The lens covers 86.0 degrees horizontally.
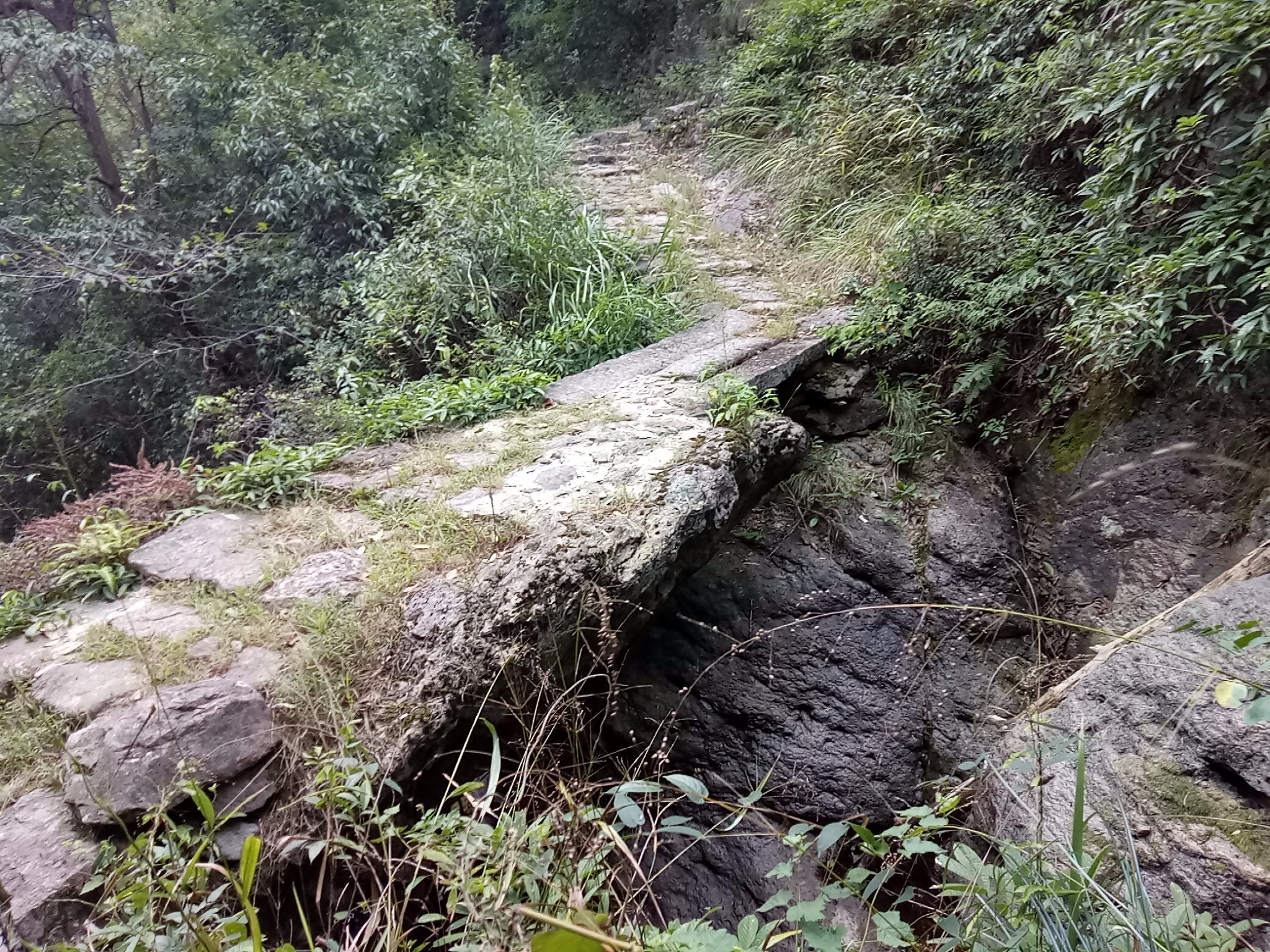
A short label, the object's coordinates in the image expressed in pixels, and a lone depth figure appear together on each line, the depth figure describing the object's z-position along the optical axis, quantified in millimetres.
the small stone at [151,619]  2395
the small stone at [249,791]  1879
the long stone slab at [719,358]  3611
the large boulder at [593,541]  2152
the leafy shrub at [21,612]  2551
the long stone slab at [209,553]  2648
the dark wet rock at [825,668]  2873
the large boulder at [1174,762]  1704
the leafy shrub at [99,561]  2676
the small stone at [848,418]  3795
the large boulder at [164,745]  1836
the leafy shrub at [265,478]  3109
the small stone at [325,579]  2490
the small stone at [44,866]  1646
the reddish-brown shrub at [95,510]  2748
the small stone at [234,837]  1848
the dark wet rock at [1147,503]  2732
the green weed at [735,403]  3070
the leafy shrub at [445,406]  3619
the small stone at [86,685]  2133
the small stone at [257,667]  2155
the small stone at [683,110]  7508
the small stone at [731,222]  5707
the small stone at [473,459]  3170
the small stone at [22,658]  2311
